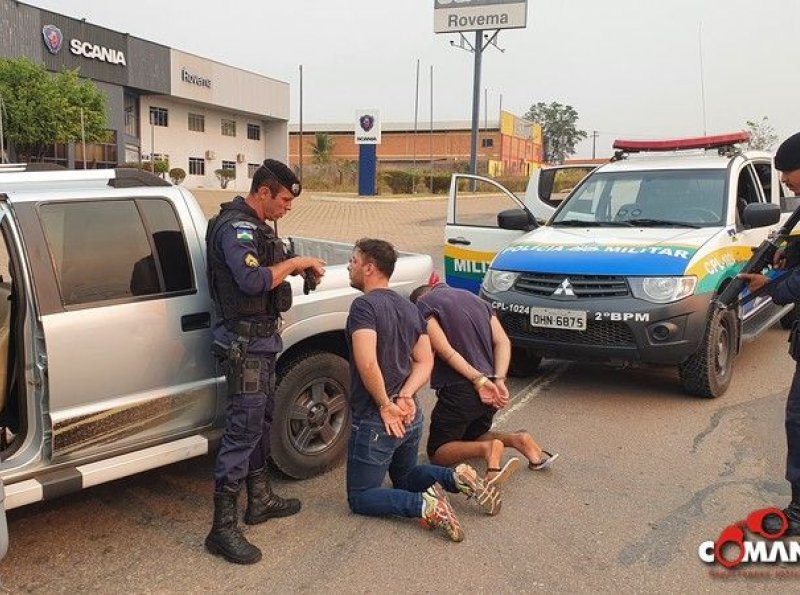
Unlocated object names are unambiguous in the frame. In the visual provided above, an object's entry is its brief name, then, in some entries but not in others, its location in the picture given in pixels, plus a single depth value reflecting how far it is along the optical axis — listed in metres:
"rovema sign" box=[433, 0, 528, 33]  33.22
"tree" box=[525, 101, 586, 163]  109.81
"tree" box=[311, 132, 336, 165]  59.99
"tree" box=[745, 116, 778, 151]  25.33
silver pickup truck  3.01
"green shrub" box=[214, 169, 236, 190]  47.37
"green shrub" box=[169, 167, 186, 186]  41.19
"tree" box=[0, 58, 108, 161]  27.70
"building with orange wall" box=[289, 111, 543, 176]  69.62
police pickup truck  5.22
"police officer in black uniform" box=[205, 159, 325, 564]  3.19
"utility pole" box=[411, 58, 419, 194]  42.75
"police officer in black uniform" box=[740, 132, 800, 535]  3.34
